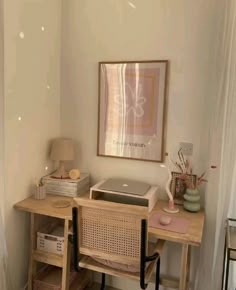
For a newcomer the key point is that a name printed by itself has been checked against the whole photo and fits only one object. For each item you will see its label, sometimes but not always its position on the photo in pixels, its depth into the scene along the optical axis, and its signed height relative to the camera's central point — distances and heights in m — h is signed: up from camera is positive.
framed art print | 2.08 +0.04
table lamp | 2.21 -0.31
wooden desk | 1.63 -0.67
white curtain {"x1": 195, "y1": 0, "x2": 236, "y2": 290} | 1.76 -0.21
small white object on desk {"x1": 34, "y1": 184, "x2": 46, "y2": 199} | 2.11 -0.60
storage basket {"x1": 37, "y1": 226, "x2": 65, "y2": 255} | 2.01 -0.94
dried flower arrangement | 2.01 -0.39
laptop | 1.97 -0.51
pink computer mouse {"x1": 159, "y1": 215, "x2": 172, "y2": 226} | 1.75 -0.64
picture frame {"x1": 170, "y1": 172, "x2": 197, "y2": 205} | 2.08 -0.52
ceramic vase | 1.94 -0.56
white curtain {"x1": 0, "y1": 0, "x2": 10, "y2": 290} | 1.78 -0.61
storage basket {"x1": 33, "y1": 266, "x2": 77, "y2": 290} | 2.04 -1.23
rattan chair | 1.53 -0.69
